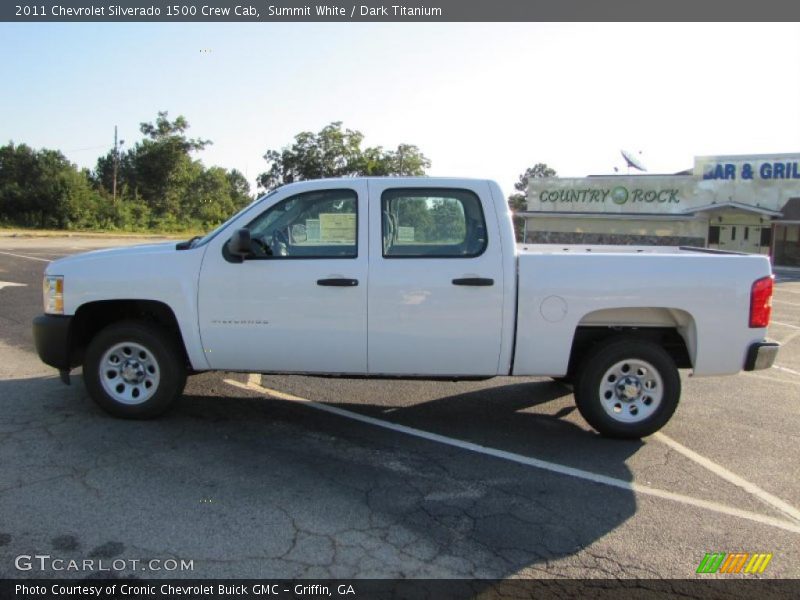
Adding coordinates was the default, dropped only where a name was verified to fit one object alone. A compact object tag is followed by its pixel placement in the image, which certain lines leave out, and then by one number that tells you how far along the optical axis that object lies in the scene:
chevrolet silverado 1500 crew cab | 5.02
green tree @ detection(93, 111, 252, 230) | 61.12
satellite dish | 43.36
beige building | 32.97
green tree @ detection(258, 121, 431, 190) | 60.91
